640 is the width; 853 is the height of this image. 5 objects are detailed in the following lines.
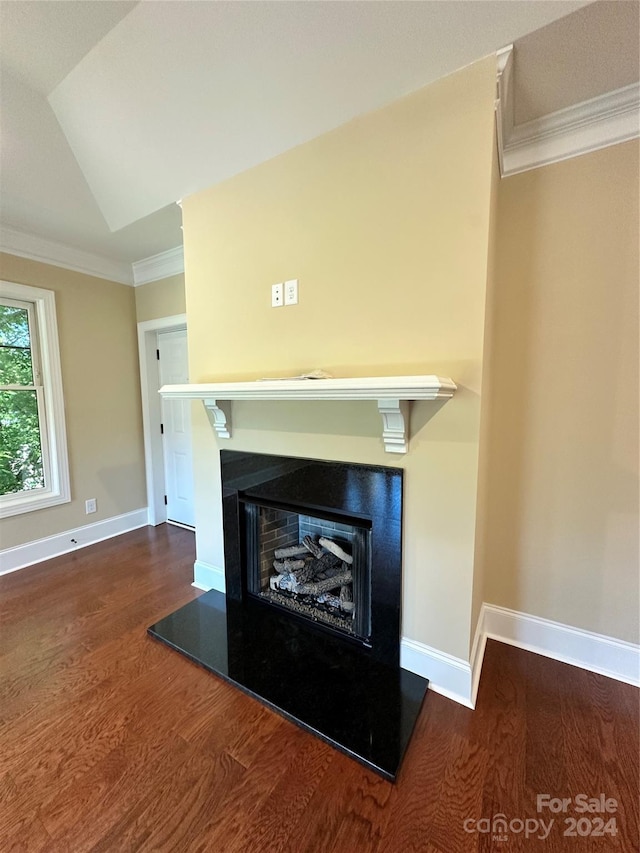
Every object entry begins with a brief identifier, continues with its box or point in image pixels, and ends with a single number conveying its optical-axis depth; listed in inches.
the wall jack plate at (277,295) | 69.4
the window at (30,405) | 103.1
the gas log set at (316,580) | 73.6
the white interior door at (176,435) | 126.3
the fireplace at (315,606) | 55.1
